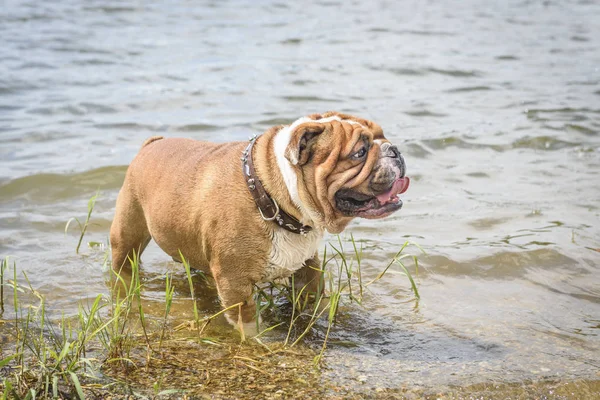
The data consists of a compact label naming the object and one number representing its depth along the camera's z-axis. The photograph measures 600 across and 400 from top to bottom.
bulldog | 4.32
